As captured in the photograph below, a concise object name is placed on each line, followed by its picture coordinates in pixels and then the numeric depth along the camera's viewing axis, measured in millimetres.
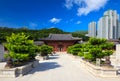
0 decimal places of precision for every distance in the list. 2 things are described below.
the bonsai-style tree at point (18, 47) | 5307
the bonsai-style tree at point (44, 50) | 11232
